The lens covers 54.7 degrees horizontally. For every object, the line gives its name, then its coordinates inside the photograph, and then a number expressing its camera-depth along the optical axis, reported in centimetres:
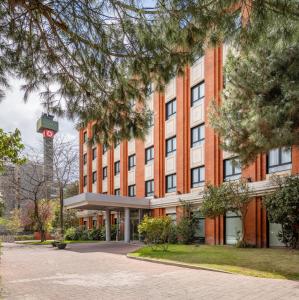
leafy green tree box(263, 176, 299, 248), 1304
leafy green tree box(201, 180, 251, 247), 1566
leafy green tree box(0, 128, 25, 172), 507
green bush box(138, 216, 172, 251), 1583
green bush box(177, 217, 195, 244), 1884
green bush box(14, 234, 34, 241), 3478
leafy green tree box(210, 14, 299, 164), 897
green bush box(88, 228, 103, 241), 2741
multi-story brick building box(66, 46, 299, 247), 1594
